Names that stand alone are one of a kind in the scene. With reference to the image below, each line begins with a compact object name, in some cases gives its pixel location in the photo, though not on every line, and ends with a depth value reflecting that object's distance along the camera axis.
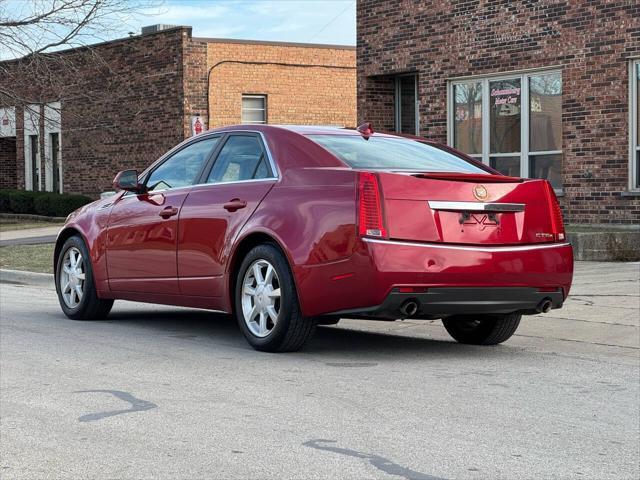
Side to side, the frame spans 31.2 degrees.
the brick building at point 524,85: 17.39
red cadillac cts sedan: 7.52
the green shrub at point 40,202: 31.88
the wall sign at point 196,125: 28.11
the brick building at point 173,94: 29.86
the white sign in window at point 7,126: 38.59
